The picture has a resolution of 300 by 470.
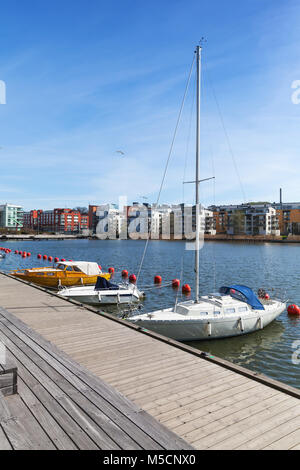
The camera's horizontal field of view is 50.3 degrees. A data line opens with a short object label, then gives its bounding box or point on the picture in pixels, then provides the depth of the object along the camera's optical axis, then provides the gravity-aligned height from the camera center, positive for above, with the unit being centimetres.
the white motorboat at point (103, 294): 2316 -460
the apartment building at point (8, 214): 14896 +836
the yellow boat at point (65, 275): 2875 -403
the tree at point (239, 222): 16238 +442
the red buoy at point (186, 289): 2902 -534
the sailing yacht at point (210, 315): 1485 -417
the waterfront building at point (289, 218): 15525 +621
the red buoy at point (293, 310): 2186 -545
